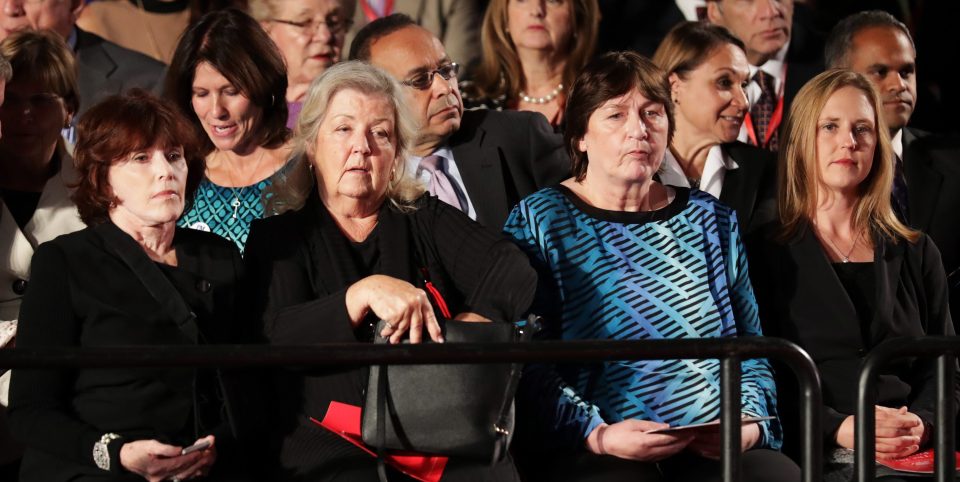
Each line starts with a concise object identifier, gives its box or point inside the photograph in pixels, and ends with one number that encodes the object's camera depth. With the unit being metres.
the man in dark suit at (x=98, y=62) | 10.93
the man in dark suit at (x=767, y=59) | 11.58
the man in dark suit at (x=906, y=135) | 10.27
